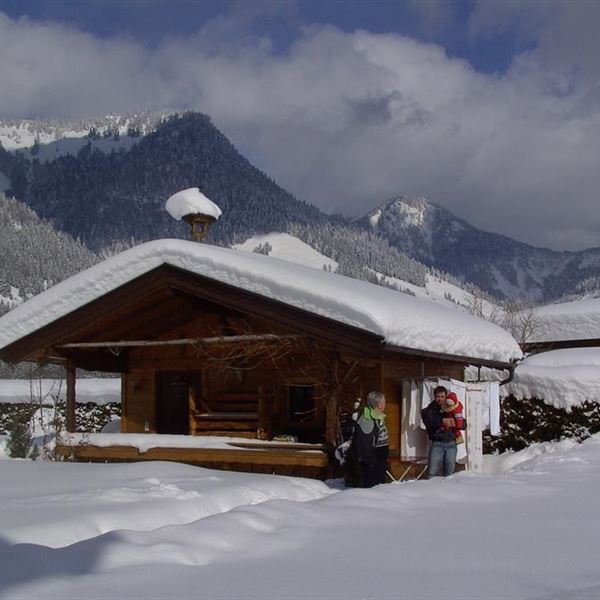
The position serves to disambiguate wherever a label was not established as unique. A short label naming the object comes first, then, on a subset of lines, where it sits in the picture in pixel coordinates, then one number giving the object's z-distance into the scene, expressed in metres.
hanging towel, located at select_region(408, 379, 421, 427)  11.35
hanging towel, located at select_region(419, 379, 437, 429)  11.46
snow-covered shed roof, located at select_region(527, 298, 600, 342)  24.77
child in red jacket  10.23
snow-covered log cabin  10.56
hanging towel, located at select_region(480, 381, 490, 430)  13.01
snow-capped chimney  15.06
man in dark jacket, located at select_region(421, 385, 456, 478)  10.16
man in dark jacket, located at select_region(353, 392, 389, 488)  9.36
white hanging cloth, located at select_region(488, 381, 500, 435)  13.50
